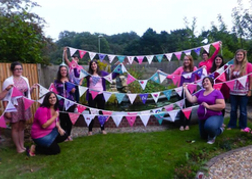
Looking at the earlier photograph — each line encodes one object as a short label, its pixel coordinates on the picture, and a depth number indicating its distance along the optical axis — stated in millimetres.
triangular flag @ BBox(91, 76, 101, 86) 4022
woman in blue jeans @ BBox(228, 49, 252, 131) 3693
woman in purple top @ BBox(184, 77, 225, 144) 3371
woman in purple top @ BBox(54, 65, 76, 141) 3740
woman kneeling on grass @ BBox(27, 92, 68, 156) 3139
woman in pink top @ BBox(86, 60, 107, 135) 4027
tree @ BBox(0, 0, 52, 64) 4281
